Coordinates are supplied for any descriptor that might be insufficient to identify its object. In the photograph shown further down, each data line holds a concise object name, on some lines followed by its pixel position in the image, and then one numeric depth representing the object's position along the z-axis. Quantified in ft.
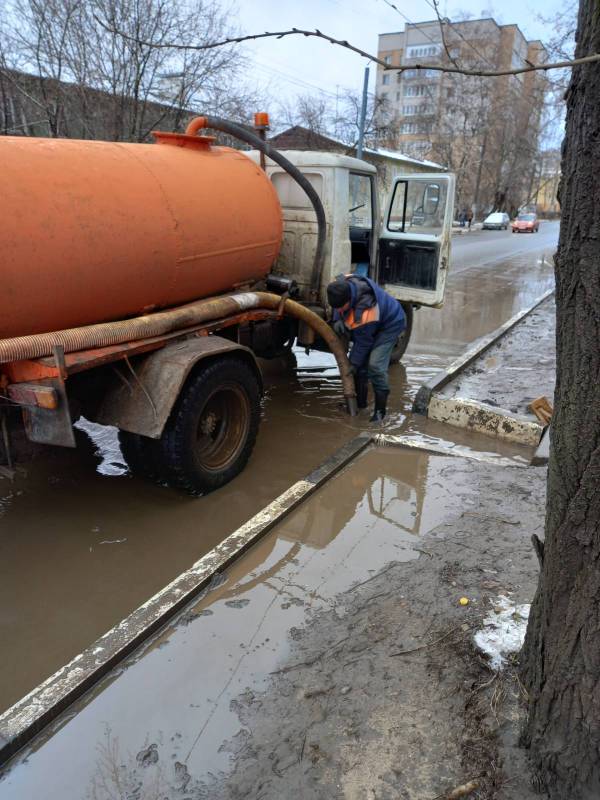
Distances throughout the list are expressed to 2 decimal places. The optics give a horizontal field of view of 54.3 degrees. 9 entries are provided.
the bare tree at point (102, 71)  36.27
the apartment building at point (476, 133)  143.13
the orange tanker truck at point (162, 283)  10.43
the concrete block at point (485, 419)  16.58
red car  133.49
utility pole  57.34
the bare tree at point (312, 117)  85.33
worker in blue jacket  16.89
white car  143.95
